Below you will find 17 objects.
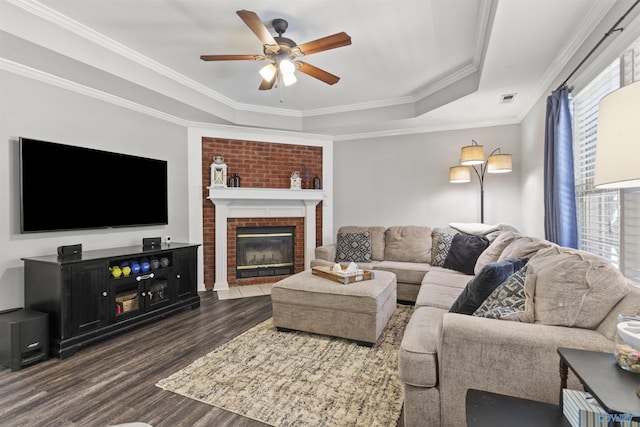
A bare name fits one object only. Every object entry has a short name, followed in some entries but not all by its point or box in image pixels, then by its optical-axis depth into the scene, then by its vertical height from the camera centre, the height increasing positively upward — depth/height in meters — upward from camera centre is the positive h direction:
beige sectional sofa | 1.35 -0.55
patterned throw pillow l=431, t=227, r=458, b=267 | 4.07 -0.40
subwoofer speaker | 2.32 -0.90
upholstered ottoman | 2.71 -0.83
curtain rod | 1.66 +1.04
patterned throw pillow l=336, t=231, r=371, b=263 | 4.45 -0.47
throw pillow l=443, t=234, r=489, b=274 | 3.60 -0.46
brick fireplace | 4.72 +0.21
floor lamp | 3.87 +0.63
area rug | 1.85 -1.14
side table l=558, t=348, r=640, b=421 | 0.84 -0.51
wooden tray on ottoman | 2.97 -0.59
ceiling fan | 2.32 +1.32
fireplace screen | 5.00 -0.58
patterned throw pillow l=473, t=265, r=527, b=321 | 1.63 -0.48
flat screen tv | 2.74 +0.30
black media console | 2.57 -0.68
